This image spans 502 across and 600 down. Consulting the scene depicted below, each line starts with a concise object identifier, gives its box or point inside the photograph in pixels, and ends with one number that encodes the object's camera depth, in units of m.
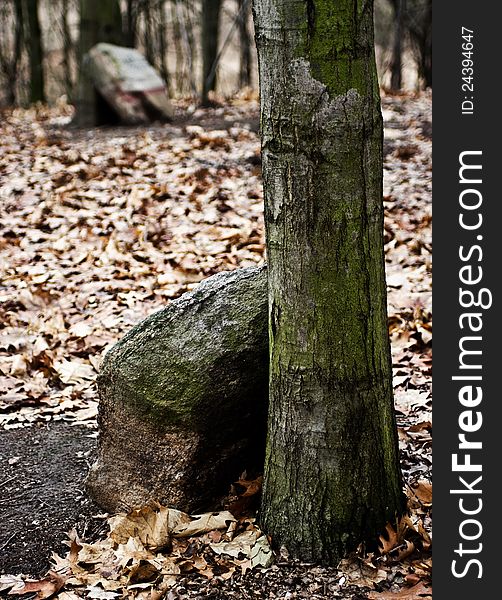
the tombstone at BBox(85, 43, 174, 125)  10.23
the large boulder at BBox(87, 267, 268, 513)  2.91
